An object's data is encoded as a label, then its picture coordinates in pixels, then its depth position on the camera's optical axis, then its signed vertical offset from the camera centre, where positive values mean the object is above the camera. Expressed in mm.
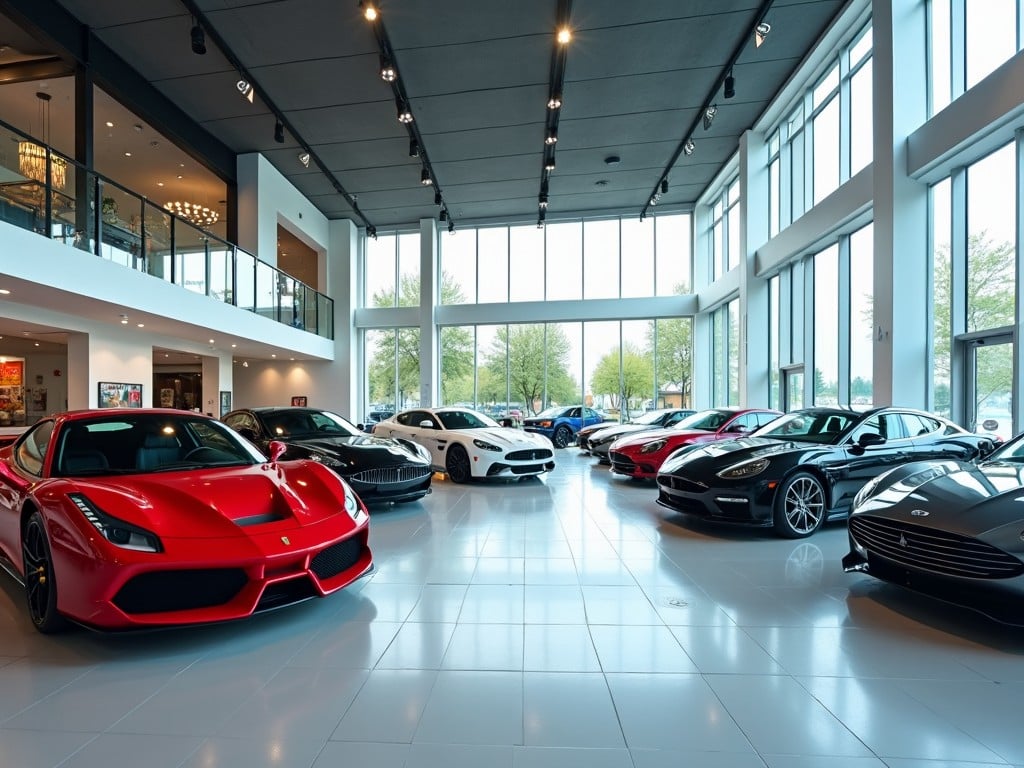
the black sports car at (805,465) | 4828 -797
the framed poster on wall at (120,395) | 9641 -223
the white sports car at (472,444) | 8031 -976
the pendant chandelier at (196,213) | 15148 +5017
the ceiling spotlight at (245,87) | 9352 +5350
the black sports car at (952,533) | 2623 -830
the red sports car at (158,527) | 2439 -743
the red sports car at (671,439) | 7992 -867
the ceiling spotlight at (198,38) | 7984 +5263
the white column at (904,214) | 8070 +2615
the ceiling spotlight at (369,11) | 7727 +5501
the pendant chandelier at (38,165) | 6574 +2818
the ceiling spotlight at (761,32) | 8484 +5735
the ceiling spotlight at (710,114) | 11040 +5739
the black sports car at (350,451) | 5863 -793
